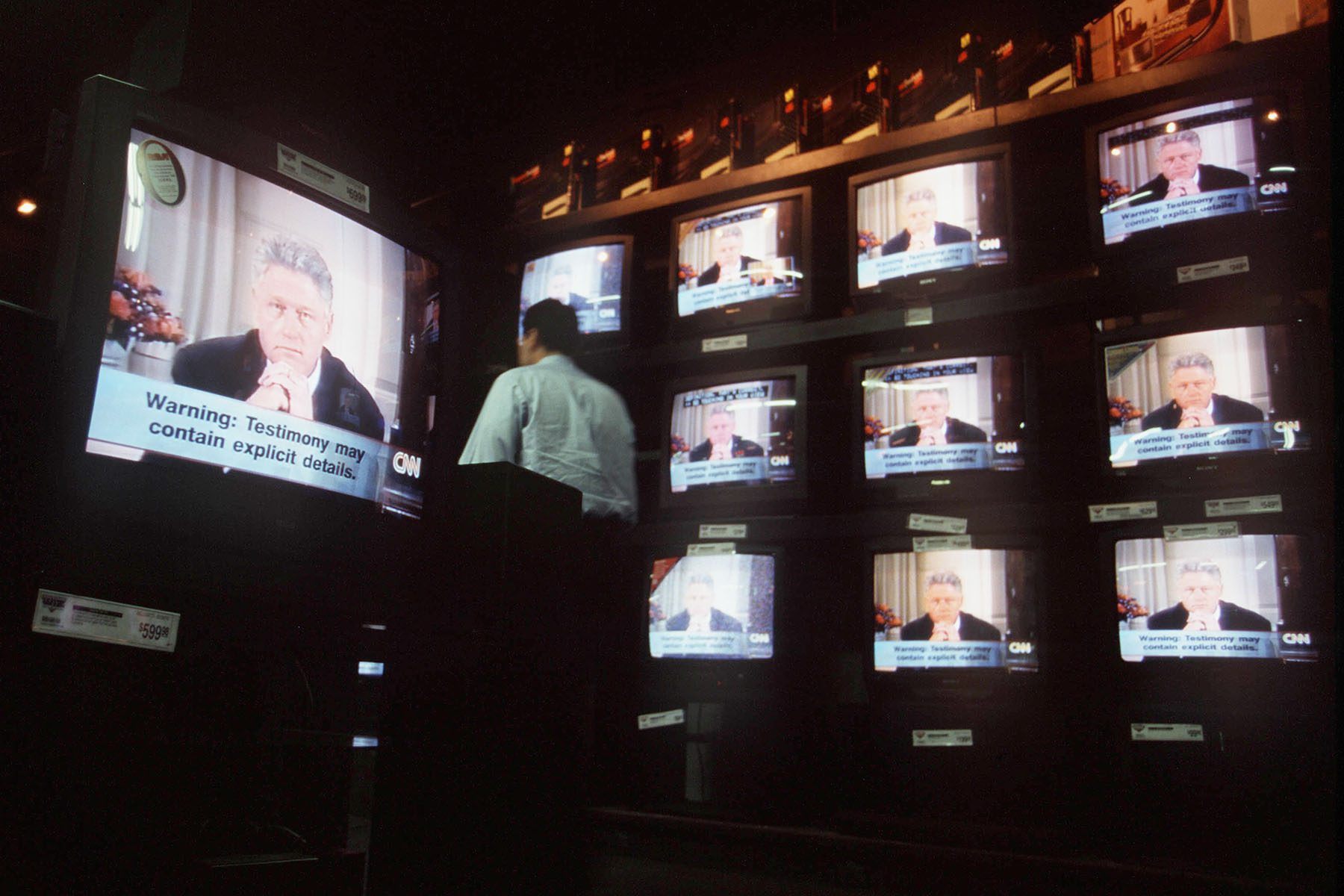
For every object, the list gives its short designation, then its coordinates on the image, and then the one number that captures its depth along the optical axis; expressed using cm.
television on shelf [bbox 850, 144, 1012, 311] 279
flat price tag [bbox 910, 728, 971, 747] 248
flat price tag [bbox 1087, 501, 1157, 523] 250
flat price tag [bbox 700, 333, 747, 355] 308
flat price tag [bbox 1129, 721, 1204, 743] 227
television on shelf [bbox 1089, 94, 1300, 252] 247
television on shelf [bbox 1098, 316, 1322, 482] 235
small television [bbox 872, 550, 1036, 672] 254
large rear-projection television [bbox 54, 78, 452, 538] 113
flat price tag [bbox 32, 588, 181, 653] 100
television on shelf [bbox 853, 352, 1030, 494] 269
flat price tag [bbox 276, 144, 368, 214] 138
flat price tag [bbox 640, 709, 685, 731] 292
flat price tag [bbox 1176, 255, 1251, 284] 250
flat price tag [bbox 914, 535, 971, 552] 265
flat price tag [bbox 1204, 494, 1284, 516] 235
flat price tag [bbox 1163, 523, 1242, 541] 237
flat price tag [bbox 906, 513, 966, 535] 272
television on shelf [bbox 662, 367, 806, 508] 292
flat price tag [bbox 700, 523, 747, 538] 295
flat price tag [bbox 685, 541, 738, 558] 293
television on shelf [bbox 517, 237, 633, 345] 327
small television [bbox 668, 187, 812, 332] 305
